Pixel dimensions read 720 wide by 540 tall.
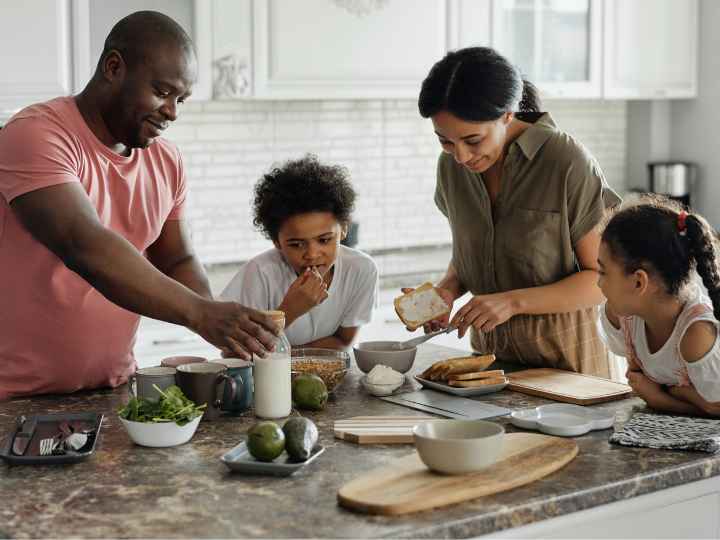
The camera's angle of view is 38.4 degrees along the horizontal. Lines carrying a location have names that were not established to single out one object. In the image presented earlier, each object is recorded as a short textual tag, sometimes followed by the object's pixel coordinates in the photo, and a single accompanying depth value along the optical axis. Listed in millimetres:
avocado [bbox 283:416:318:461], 1829
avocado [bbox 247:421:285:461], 1807
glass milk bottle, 2158
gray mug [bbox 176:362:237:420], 2119
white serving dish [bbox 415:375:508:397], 2342
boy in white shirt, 2814
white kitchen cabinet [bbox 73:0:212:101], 3824
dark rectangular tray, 1846
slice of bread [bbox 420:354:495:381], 2422
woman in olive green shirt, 2578
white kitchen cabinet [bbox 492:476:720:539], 1704
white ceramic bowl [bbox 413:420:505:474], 1728
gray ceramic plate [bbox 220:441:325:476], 1779
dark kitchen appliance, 5672
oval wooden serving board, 1627
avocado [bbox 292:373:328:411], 2221
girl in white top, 2160
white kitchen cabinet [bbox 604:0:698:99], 5305
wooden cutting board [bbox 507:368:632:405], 2305
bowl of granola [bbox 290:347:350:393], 2357
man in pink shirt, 2098
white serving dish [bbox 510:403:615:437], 2016
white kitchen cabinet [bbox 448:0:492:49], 4734
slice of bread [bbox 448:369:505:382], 2379
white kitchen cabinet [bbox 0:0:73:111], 3729
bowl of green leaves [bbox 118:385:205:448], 1937
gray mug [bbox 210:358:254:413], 2150
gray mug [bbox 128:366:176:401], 2117
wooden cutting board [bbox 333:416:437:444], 1975
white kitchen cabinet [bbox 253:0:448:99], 4281
